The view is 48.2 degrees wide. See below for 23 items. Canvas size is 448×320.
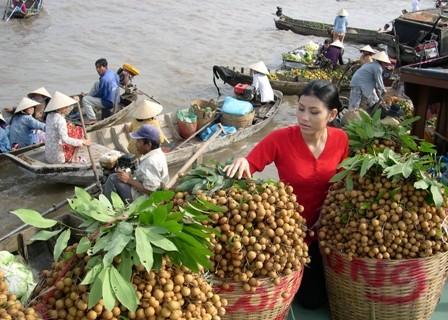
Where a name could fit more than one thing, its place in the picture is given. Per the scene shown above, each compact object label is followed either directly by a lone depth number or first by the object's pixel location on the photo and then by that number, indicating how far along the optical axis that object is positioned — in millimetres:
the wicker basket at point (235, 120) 9172
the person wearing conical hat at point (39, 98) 8016
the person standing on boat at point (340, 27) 16031
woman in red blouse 3023
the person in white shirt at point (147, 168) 4918
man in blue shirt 9211
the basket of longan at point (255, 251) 2436
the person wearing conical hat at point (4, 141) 7203
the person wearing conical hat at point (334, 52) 12938
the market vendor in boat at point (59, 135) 6652
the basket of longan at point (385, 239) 2695
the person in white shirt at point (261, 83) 10203
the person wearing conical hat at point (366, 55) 10598
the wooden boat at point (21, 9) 18781
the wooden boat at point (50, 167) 6844
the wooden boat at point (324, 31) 18250
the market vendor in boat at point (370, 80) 9234
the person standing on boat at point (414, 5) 19570
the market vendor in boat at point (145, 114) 7020
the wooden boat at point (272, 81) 11977
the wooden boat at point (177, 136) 7988
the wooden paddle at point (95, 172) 6271
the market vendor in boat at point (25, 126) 7418
